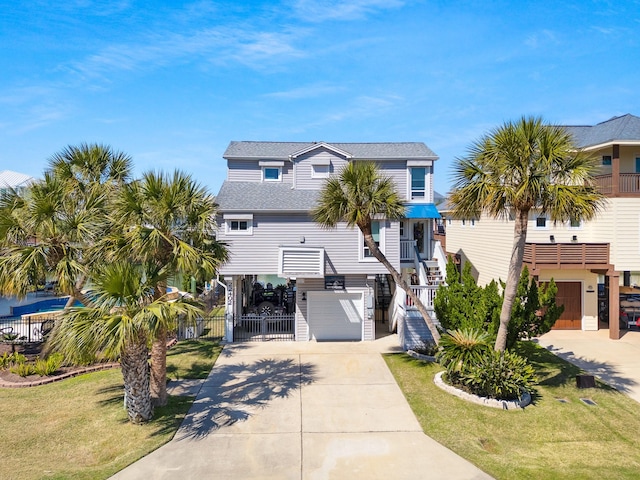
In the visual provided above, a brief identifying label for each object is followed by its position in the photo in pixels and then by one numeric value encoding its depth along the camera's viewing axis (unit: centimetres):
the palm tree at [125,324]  895
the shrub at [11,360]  1409
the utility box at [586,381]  1274
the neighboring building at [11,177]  3410
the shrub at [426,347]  1559
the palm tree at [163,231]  1055
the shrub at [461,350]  1197
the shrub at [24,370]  1334
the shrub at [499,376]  1152
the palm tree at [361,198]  1284
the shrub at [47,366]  1336
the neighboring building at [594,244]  1869
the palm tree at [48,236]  1137
